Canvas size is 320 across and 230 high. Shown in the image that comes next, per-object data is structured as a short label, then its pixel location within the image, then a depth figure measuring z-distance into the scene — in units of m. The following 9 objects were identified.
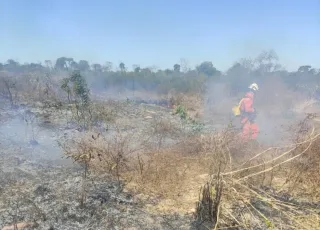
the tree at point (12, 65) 27.65
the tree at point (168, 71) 29.71
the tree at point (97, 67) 26.86
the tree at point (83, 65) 32.93
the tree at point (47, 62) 30.83
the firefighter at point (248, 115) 5.78
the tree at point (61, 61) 35.30
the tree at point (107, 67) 27.89
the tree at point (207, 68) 29.28
